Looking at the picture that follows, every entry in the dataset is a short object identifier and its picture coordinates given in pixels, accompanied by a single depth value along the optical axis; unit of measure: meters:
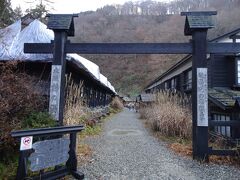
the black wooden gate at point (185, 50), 5.97
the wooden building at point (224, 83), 9.50
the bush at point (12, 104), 4.37
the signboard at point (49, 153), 3.87
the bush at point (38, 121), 5.07
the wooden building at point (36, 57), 8.99
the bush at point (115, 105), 30.43
